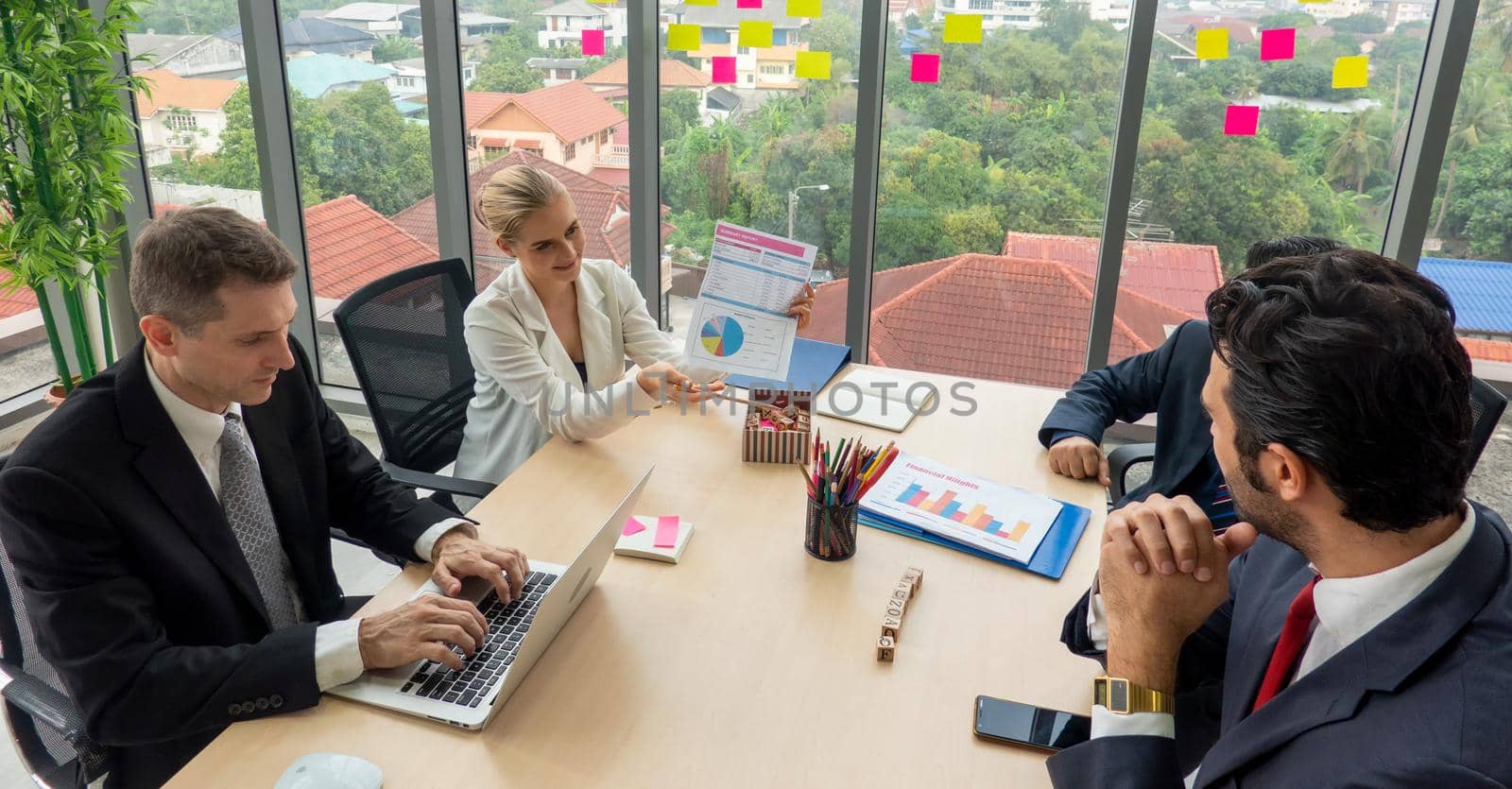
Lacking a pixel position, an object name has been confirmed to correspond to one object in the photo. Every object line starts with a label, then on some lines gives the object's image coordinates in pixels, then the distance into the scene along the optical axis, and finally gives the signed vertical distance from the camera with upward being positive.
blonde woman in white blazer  2.25 -0.70
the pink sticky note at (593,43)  3.64 -0.01
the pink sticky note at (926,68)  3.32 -0.06
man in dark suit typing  1.32 -0.70
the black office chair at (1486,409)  1.78 -0.59
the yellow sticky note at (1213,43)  3.07 +0.03
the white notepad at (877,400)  2.36 -0.81
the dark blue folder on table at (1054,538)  1.74 -0.83
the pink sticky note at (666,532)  1.75 -0.81
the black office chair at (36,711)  1.43 -0.92
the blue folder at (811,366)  2.44 -0.77
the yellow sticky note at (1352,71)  3.01 -0.03
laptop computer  1.31 -0.82
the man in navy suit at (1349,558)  0.94 -0.48
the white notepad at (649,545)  1.73 -0.82
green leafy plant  3.32 -0.37
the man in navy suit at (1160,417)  2.11 -0.75
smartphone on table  1.31 -0.84
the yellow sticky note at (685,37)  3.53 +0.02
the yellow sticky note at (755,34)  3.47 +0.03
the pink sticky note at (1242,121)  3.12 -0.19
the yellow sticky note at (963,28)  3.25 +0.06
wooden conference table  1.25 -0.84
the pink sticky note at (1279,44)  3.02 +0.04
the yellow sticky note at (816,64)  3.40 -0.06
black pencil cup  1.72 -0.78
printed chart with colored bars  1.81 -0.82
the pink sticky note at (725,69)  3.54 -0.09
